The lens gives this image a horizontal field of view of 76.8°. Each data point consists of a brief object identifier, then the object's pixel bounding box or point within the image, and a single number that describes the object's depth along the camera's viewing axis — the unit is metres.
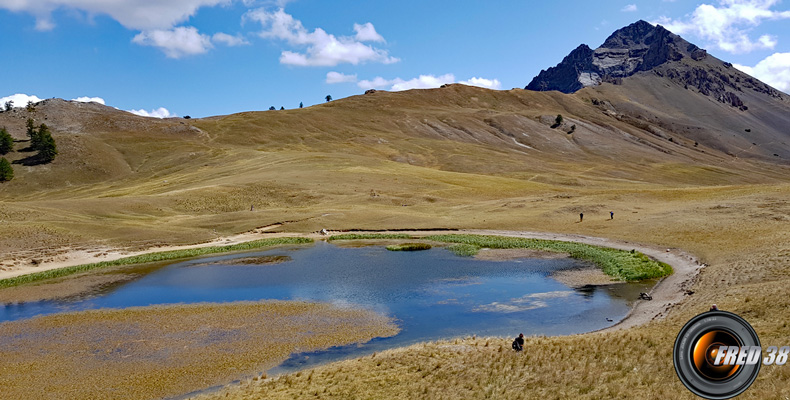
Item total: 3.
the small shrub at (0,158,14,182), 132.12
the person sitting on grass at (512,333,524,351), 25.44
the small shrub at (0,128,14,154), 151.12
